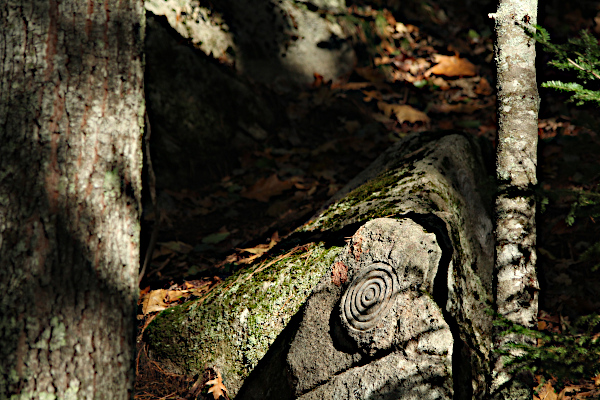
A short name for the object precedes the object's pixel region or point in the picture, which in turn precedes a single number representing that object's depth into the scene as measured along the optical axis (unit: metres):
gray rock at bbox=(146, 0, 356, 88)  11.27
